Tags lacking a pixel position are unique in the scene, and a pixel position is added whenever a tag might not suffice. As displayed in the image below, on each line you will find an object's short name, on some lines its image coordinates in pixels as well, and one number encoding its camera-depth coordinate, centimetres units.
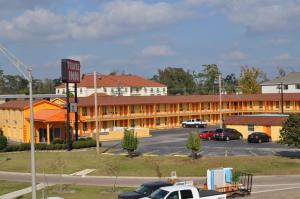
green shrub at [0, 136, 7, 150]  5525
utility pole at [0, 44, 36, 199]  2241
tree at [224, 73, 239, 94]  19545
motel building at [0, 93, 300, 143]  6640
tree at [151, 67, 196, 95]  16900
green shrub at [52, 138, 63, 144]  5764
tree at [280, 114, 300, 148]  4381
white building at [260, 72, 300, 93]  10600
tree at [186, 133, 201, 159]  4476
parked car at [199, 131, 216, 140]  6569
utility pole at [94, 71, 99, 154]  5140
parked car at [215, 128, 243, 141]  6425
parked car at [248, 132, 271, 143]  6066
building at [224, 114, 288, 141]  6328
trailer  2920
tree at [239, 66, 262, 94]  12425
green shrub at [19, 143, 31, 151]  5621
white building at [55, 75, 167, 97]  12394
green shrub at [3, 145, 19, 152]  5545
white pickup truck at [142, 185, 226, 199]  2312
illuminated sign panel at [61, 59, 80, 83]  5738
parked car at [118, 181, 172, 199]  2612
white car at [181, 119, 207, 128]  8800
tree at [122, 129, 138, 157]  4784
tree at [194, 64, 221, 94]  16225
